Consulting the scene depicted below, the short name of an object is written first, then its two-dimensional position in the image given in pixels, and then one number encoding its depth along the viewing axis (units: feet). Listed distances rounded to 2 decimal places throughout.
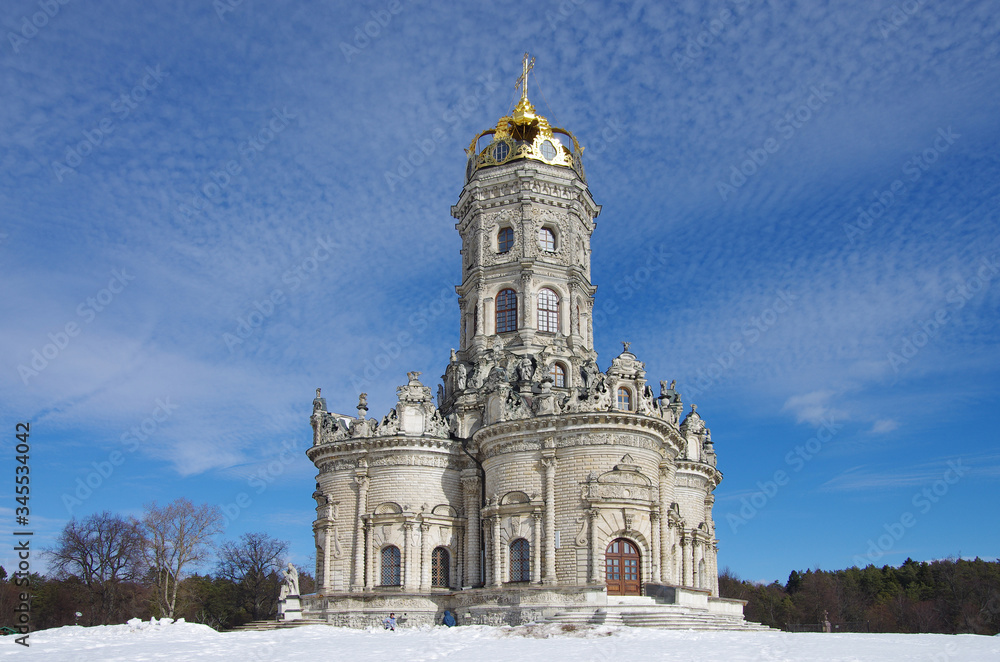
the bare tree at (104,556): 176.45
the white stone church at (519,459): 112.98
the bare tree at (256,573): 211.82
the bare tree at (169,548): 164.45
